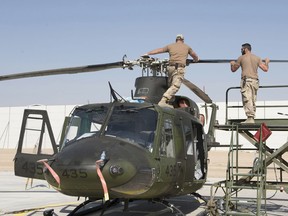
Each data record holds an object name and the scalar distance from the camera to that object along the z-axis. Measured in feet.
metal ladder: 30.91
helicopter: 25.47
